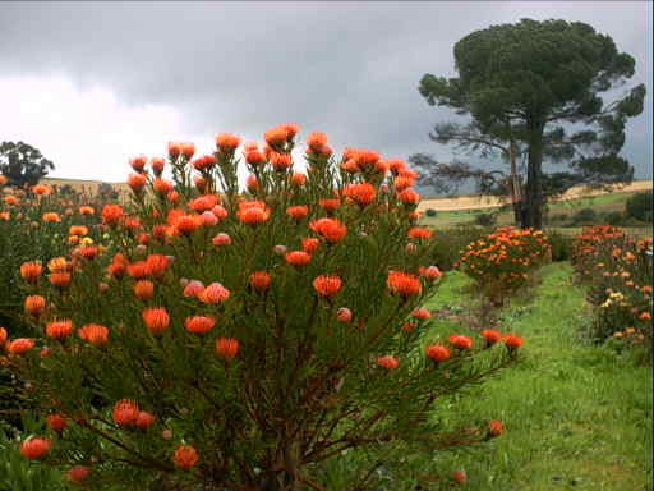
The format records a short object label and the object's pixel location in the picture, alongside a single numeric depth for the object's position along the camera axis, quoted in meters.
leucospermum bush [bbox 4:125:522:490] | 2.24
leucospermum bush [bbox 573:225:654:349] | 8.26
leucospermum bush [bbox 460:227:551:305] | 12.45
